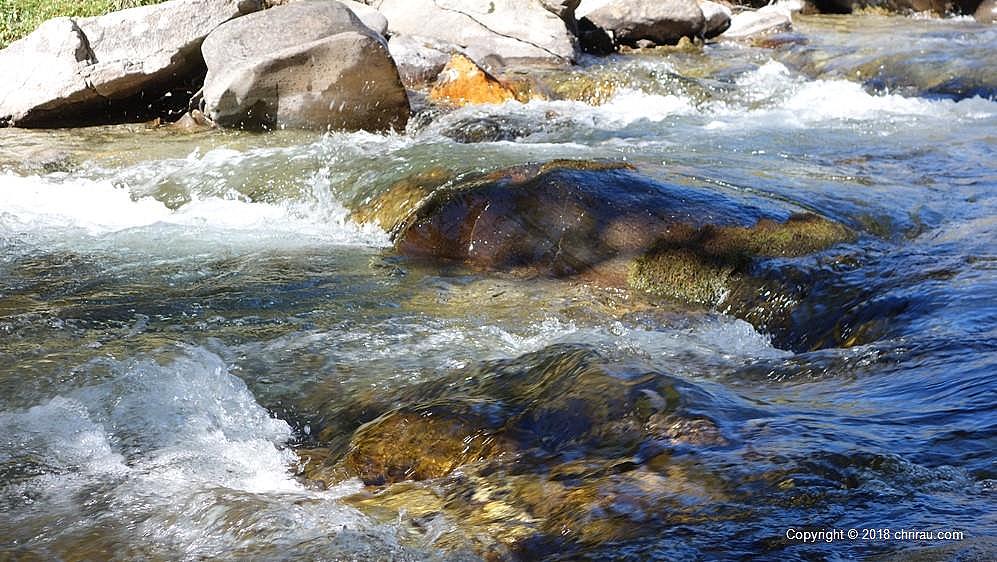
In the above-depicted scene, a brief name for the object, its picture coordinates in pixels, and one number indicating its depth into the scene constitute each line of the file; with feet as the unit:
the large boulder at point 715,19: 47.42
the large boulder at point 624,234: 16.49
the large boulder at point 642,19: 43.47
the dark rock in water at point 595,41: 42.32
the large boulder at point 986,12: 50.60
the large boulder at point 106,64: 31.32
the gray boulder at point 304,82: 29.48
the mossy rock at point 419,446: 9.98
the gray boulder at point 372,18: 36.68
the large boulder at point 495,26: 38.42
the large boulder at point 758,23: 47.39
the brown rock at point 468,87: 33.12
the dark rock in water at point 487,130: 28.81
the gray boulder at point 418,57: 34.86
